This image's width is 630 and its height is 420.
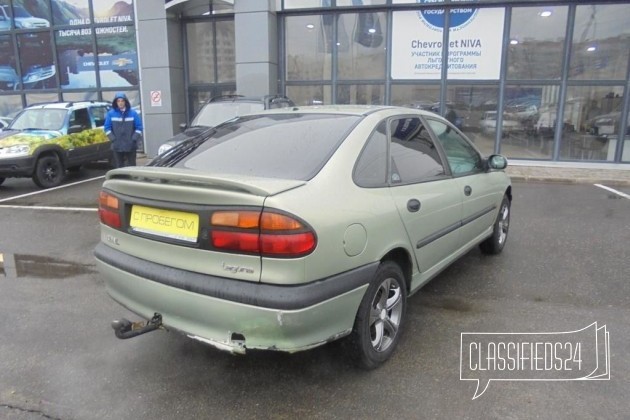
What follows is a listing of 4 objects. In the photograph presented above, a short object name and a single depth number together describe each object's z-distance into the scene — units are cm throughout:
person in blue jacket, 873
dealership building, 1209
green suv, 924
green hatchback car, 245
